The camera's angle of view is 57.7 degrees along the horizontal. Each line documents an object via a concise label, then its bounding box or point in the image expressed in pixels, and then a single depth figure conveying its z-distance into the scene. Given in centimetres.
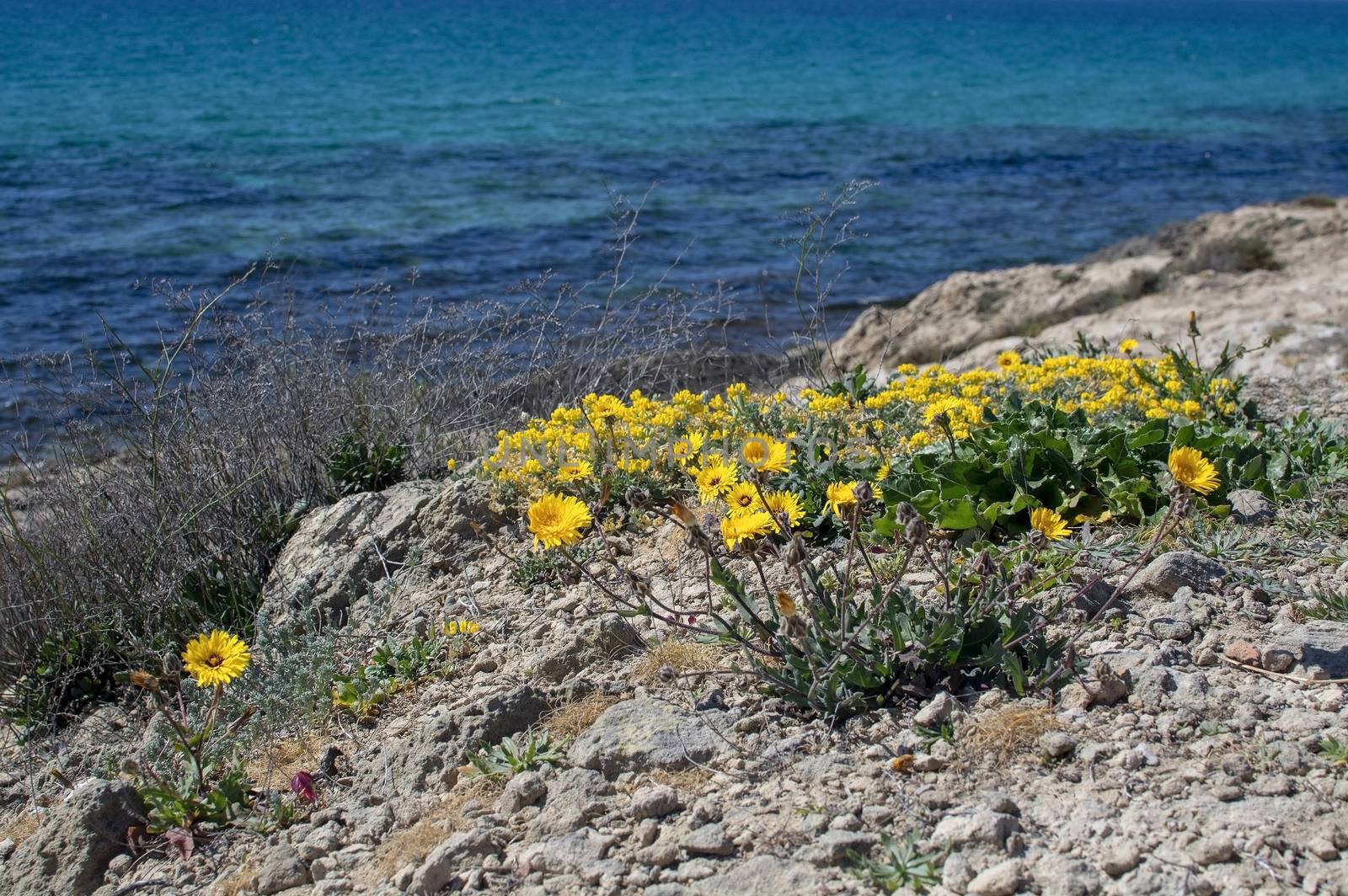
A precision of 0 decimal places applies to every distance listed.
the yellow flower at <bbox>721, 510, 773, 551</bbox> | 311
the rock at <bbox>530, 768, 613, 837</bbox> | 291
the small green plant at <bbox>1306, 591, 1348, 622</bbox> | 342
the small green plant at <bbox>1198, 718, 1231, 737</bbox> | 294
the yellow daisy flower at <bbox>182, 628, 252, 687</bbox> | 331
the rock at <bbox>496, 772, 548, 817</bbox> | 304
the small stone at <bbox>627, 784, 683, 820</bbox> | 291
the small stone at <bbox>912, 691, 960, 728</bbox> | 310
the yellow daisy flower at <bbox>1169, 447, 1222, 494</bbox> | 290
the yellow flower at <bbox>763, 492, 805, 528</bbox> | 324
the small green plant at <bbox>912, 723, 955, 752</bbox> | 301
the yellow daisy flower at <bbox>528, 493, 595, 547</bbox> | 309
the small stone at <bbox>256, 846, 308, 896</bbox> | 301
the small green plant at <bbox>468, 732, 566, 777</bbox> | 319
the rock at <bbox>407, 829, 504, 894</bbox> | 279
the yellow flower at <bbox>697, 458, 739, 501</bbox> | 331
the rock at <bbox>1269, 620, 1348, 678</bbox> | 312
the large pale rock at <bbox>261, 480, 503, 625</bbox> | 471
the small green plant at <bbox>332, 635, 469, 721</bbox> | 382
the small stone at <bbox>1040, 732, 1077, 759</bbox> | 293
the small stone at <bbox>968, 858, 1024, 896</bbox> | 247
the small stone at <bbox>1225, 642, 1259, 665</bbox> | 321
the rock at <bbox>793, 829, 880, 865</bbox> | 263
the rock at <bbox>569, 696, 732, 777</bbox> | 311
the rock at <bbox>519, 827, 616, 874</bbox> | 277
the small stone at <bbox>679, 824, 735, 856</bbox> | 273
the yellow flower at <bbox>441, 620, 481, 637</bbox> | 403
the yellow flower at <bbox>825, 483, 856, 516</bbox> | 336
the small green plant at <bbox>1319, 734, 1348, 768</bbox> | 275
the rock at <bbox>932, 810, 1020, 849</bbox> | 261
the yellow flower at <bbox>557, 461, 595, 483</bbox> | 379
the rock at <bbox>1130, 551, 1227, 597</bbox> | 359
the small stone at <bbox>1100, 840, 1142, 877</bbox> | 251
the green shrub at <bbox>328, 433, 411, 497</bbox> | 564
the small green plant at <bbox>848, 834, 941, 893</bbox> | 254
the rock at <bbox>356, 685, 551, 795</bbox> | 333
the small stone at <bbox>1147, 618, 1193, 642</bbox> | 339
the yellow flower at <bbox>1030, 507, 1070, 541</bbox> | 316
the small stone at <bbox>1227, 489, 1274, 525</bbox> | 410
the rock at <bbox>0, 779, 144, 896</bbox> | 333
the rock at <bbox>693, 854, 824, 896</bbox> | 257
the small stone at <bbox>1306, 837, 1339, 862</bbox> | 247
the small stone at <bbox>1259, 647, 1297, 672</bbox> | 316
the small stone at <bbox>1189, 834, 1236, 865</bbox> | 250
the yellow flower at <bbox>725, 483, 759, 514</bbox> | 325
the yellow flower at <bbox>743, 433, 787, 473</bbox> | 295
